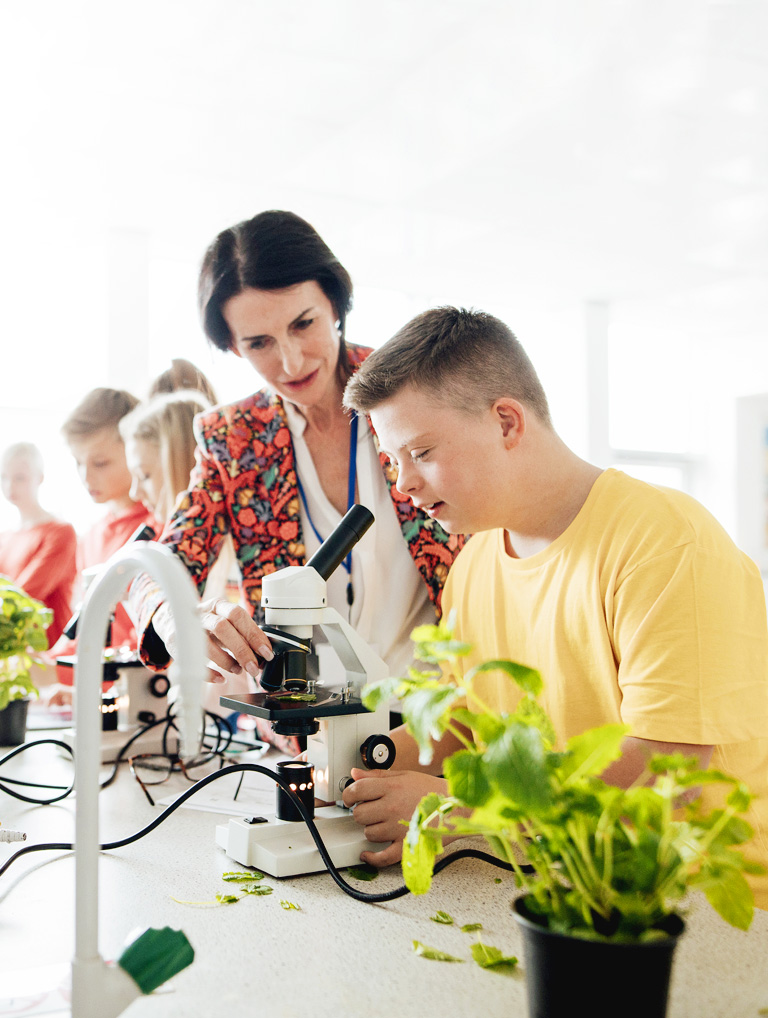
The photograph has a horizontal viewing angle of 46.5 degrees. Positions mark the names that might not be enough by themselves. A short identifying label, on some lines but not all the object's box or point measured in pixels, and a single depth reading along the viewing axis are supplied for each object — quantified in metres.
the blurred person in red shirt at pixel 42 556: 2.97
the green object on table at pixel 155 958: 0.65
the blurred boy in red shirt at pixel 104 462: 2.83
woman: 1.52
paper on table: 1.27
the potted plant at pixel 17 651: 1.72
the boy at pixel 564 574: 0.98
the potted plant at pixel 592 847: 0.55
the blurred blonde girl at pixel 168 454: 2.31
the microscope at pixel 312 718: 1.01
